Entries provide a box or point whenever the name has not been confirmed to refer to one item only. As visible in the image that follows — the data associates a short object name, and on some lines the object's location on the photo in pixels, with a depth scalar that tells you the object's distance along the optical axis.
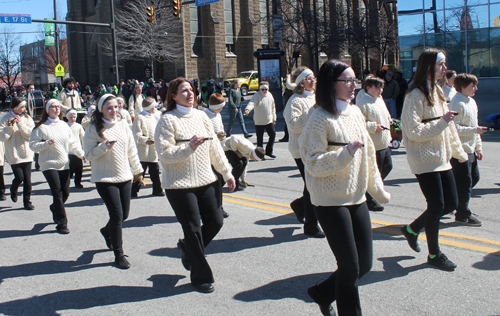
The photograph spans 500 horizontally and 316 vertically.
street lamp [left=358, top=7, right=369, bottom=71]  32.94
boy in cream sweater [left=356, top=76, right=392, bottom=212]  6.90
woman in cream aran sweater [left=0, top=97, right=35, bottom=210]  8.05
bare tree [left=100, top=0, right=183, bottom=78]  41.97
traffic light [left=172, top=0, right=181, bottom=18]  22.72
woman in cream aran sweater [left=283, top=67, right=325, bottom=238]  5.82
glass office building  25.34
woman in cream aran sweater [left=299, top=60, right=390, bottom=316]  3.29
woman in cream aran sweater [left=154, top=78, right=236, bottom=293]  4.33
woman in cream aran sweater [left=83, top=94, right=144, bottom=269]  5.17
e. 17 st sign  21.17
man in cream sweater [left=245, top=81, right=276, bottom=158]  12.17
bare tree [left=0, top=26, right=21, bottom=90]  52.00
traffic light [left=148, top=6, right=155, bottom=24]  23.55
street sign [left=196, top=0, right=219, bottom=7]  21.48
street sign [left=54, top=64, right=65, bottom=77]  30.62
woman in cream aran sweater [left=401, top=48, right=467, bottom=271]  4.55
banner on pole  36.24
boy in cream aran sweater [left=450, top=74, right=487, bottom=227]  5.77
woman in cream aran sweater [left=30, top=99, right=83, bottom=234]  6.57
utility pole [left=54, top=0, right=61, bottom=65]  31.05
